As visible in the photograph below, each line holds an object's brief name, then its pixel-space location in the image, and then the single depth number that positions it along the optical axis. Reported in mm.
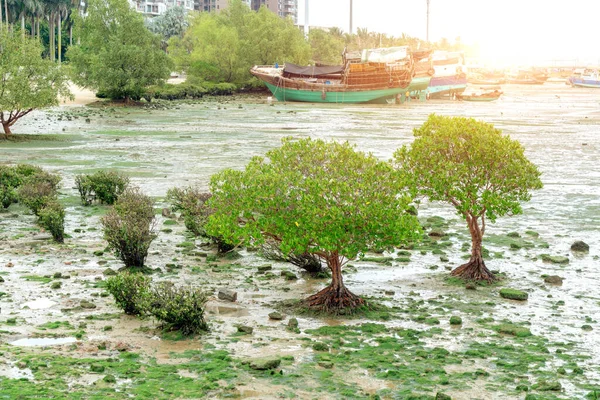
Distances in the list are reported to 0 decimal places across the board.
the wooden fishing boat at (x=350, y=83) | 84562
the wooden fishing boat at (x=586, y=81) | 132625
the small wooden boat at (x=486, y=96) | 89844
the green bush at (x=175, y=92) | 75925
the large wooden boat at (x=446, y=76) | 102812
